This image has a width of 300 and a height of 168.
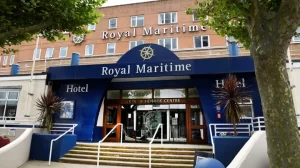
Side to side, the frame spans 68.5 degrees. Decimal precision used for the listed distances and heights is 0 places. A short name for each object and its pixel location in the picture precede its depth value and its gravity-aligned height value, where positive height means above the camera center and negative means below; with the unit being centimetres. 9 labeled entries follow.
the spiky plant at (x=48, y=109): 1038 +56
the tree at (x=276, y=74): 399 +94
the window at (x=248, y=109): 988 +58
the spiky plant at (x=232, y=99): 853 +88
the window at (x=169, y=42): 2169 +777
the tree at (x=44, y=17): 673 +351
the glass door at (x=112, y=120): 1171 +7
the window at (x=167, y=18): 2266 +1064
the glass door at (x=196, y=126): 1077 -21
